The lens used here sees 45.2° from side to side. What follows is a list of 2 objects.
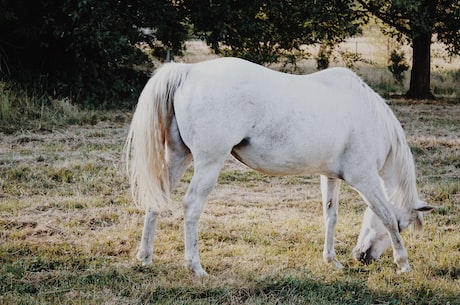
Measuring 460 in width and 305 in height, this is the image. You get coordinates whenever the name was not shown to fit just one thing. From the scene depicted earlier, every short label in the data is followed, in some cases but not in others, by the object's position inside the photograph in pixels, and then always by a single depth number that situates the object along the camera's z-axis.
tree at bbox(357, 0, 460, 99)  14.73
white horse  3.88
